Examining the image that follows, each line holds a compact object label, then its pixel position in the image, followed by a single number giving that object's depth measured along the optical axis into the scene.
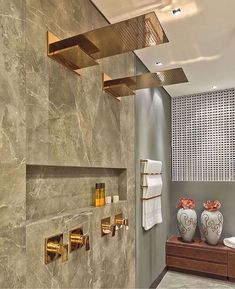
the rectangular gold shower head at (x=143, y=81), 1.82
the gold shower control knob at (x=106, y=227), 1.94
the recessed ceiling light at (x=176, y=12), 1.95
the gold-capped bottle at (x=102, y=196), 1.98
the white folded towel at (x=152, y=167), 2.88
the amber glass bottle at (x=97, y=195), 1.94
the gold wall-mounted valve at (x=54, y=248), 1.35
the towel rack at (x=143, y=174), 2.83
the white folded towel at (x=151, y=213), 2.83
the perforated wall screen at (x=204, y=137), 4.04
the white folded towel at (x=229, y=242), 3.56
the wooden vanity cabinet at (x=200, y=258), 3.57
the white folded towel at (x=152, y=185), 2.84
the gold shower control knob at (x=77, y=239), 1.55
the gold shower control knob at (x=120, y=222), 2.16
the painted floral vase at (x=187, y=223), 3.76
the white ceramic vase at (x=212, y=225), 3.67
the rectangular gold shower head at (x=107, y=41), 1.32
